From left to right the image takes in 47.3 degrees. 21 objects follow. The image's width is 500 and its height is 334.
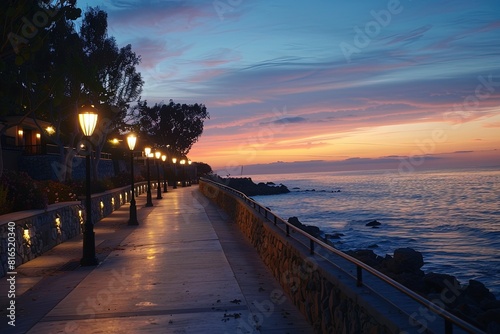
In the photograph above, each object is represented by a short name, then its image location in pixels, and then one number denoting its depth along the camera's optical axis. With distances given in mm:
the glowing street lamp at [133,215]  23848
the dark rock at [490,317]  11281
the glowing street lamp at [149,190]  34594
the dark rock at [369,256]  19756
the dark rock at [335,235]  42088
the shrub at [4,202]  15664
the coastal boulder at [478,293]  16625
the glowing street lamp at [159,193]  45169
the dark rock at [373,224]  51938
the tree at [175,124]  100750
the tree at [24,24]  11492
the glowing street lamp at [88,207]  14086
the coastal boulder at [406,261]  19719
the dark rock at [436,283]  16016
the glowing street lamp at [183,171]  80125
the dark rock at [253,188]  126375
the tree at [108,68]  40781
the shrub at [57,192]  21561
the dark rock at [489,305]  13689
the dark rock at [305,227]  30283
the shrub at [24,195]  16766
